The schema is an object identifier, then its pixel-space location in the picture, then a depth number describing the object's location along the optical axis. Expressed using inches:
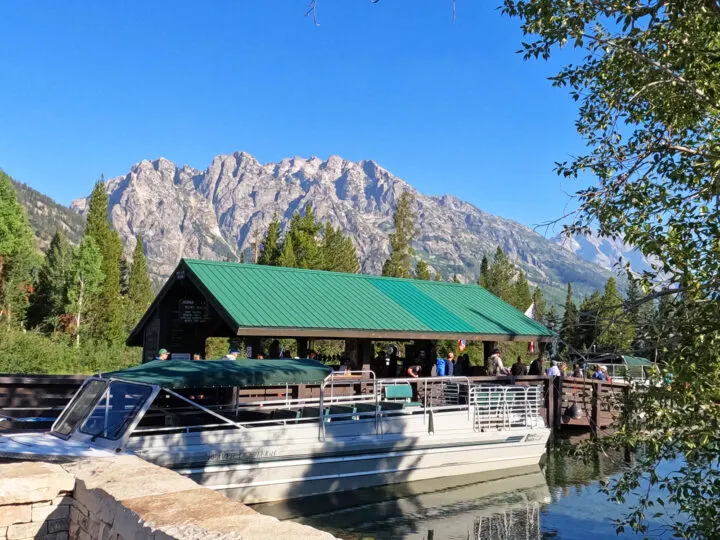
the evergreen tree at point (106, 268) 2091.5
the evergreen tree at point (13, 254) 1919.3
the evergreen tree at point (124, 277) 2942.2
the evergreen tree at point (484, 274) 3008.4
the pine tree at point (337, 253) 2195.0
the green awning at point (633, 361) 2097.8
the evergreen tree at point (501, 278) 2910.9
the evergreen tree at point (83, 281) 2025.1
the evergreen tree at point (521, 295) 2974.9
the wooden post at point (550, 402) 867.1
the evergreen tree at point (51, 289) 2096.5
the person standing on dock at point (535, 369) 908.6
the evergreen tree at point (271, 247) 2132.0
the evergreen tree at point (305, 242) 2038.6
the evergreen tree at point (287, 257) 1994.3
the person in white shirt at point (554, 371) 1001.5
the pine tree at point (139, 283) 2726.4
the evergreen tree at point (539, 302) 3677.4
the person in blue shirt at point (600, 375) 1011.1
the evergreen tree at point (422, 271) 2489.5
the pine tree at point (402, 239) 2354.8
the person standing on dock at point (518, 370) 911.7
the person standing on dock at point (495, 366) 885.8
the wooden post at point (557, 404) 899.4
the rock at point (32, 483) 223.0
